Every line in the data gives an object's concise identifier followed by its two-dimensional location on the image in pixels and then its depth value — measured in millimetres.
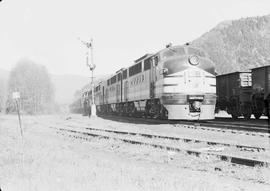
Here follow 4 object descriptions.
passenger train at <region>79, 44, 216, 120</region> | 18797
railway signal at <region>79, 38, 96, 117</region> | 34453
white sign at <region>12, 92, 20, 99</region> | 18664
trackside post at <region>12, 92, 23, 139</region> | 18664
